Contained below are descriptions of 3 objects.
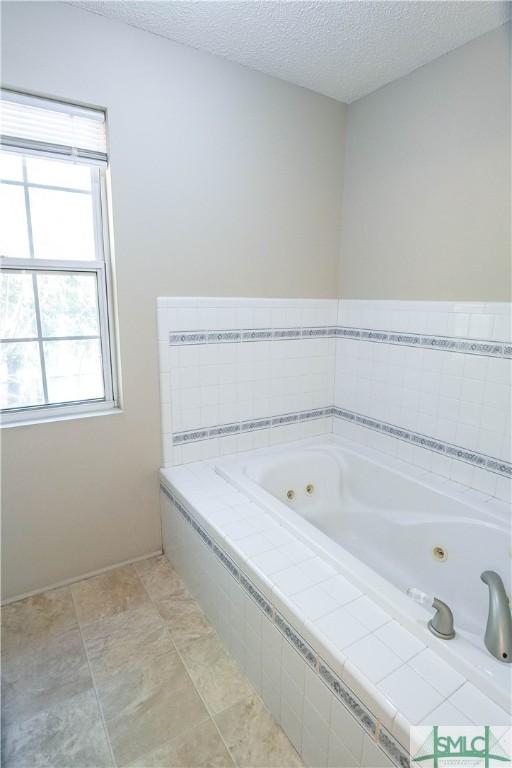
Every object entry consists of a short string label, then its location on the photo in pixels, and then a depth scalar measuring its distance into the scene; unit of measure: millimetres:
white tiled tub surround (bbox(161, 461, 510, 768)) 893
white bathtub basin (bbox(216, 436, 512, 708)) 1114
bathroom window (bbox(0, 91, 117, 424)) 1559
